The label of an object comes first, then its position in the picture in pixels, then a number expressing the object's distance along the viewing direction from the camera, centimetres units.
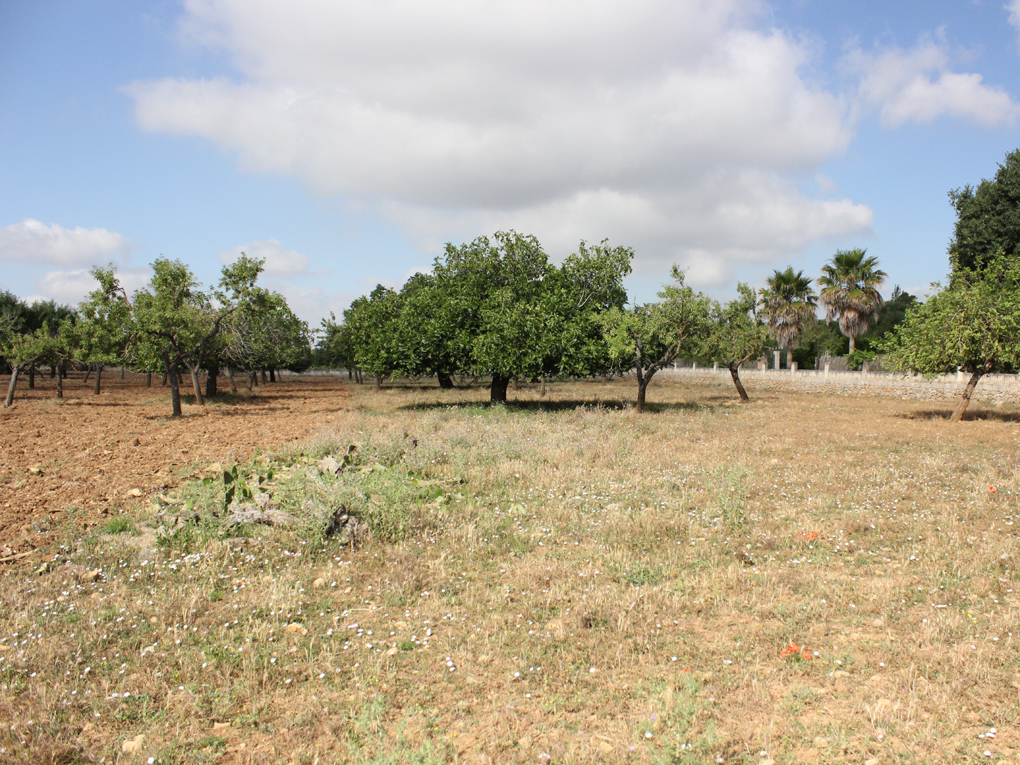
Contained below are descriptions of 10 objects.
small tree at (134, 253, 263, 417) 2760
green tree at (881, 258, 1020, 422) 2419
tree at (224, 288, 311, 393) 2991
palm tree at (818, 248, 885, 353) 5072
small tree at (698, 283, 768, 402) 3247
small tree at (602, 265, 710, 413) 2830
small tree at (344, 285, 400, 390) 3008
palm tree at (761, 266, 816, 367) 5653
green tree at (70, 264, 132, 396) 2888
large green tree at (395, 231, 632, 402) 2811
